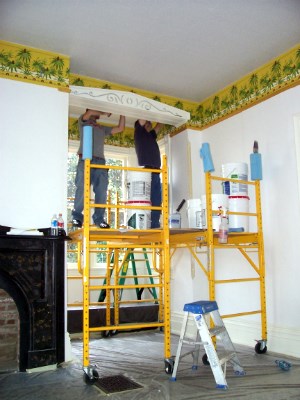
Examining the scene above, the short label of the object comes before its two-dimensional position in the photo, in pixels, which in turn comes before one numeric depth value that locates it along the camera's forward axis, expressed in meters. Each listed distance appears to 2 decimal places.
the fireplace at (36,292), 3.49
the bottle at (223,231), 3.74
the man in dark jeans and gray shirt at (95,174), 4.11
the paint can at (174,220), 4.50
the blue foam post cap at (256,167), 4.21
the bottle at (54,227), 3.71
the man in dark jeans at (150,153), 5.01
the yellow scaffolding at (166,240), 3.12
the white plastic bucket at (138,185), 3.72
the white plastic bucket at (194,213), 4.06
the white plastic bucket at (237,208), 4.10
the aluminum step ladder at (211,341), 2.95
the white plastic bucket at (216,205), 3.90
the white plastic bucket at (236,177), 4.11
